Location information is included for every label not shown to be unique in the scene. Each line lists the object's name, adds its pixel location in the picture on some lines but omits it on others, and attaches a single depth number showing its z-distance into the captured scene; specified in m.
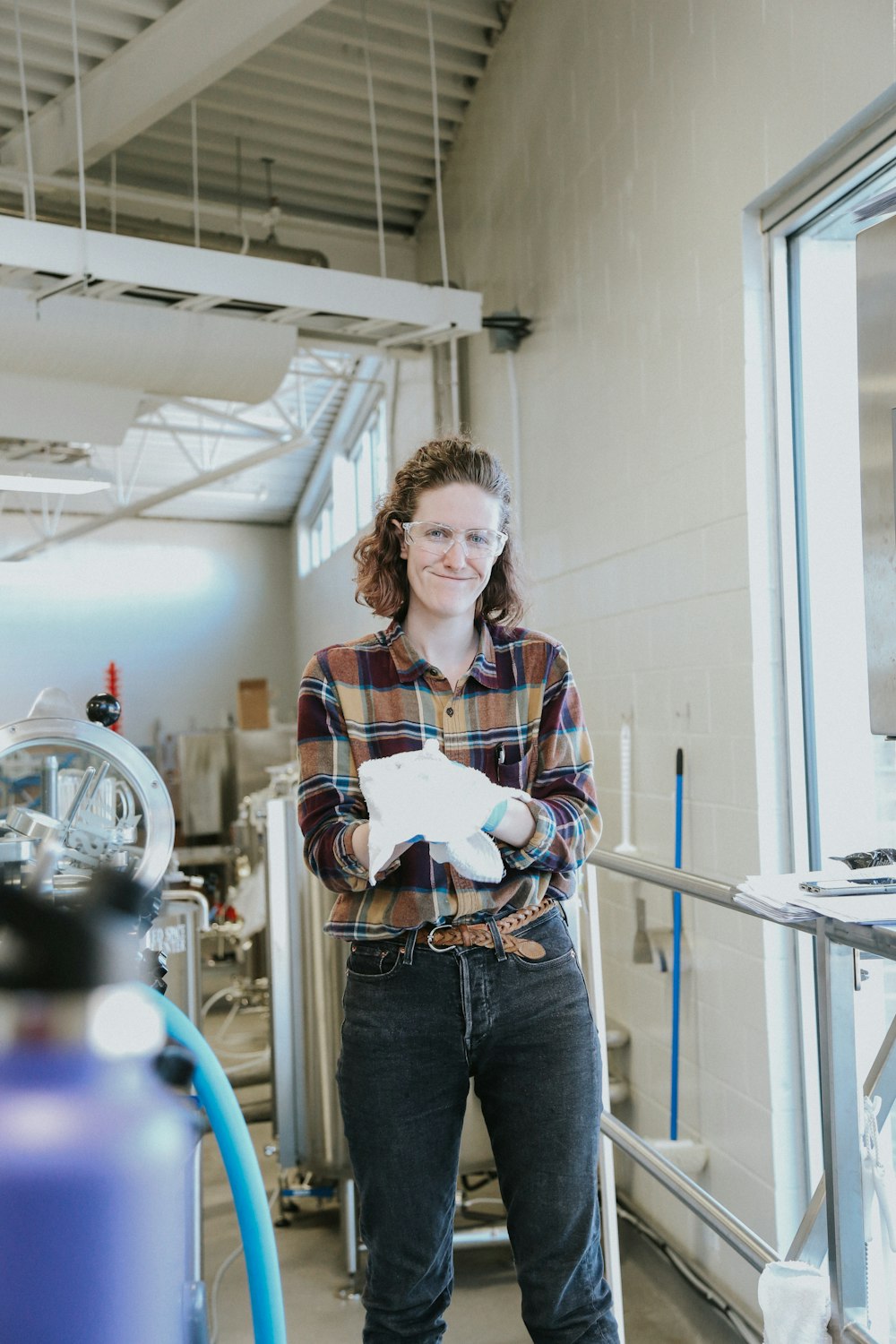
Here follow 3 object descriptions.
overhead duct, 3.28
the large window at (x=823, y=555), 2.15
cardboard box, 8.41
